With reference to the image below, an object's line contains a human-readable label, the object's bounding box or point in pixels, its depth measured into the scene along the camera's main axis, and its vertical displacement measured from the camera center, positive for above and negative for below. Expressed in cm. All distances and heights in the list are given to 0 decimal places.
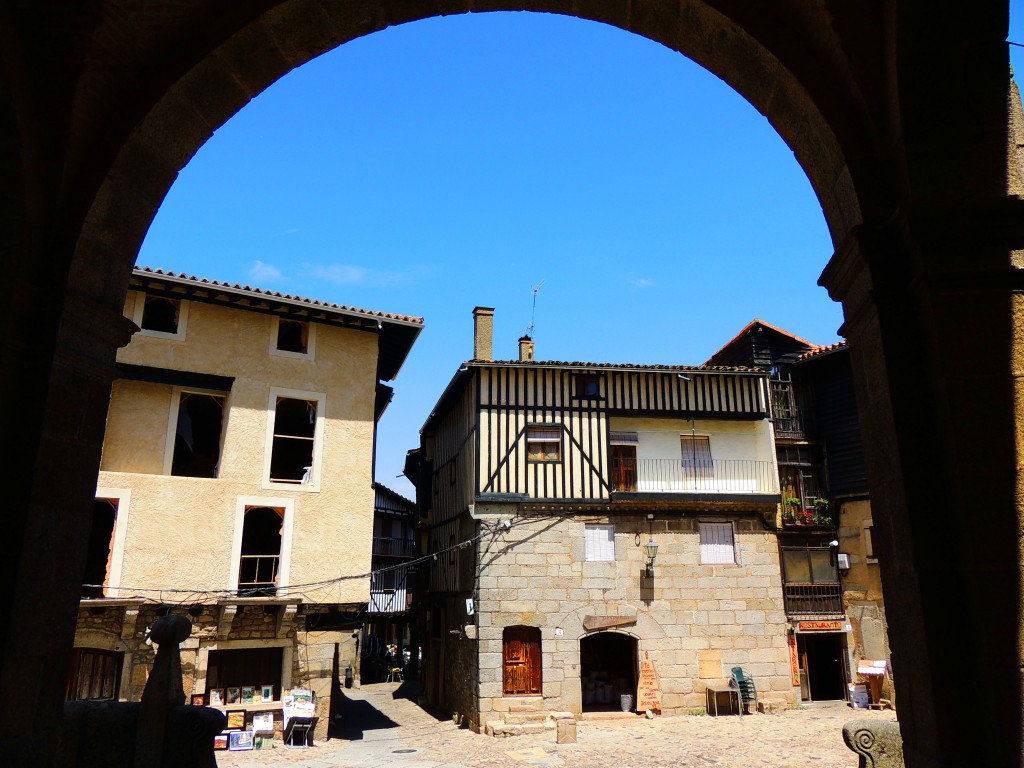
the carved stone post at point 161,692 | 332 -44
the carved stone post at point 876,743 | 302 -57
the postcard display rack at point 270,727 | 1219 -208
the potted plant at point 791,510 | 1764 +224
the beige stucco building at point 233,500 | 1205 +177
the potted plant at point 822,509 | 1828 +232
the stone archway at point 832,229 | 256 +144
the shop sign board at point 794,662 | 1672 -135
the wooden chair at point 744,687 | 1545 -177
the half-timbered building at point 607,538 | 1516 +139
